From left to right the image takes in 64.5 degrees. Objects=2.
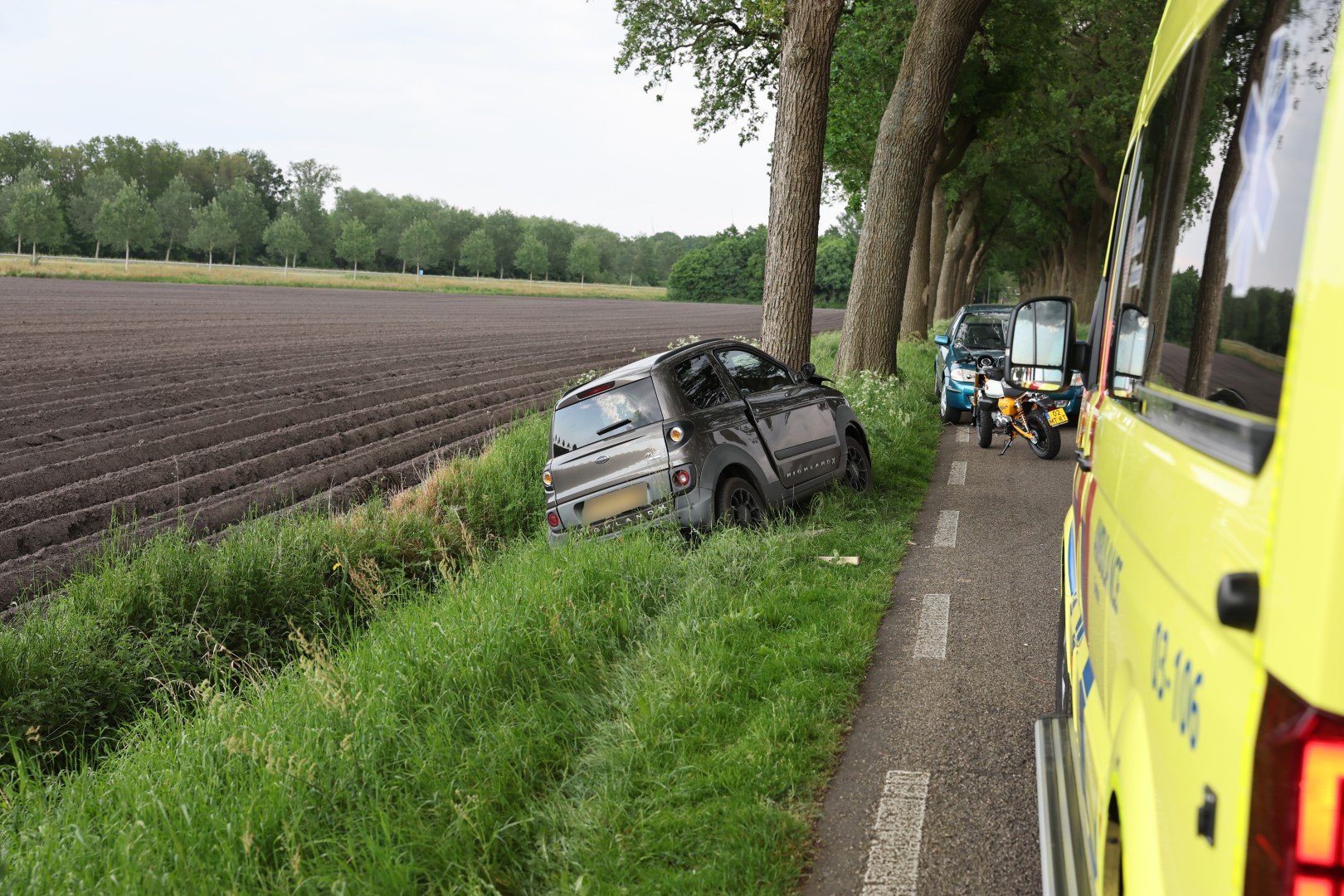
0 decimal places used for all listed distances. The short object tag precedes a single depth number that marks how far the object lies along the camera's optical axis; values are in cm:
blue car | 1573
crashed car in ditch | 813
